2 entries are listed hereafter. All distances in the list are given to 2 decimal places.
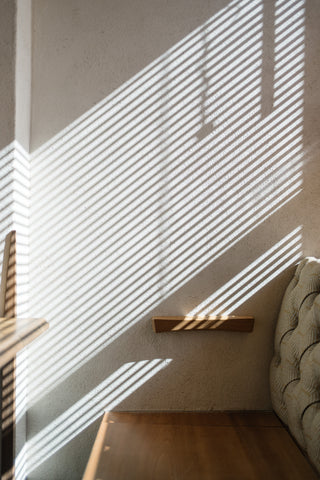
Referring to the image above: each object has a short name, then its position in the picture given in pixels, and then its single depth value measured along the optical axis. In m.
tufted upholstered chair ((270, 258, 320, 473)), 1.26
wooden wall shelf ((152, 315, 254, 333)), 1.62
